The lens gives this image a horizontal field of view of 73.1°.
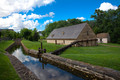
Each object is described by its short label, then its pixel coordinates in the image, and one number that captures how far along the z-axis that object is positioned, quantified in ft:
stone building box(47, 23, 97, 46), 82.89
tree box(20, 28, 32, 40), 203.78
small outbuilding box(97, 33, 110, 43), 140.23
